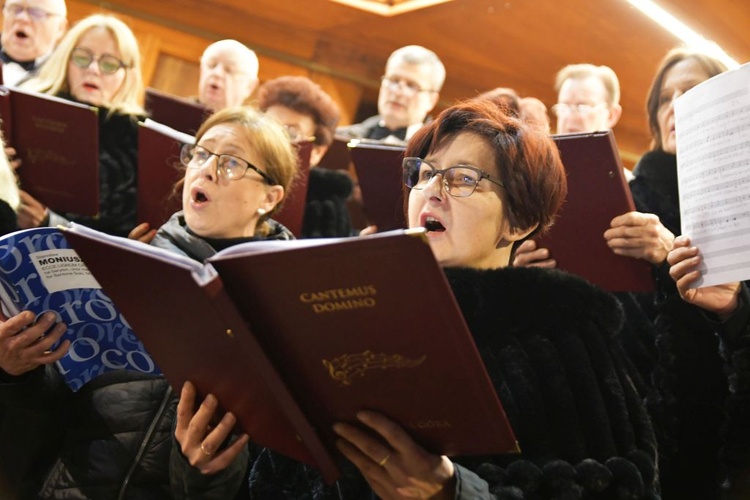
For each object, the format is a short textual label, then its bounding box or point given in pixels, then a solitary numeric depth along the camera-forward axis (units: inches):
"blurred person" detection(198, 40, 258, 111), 126.6
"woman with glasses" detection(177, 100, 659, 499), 51.3
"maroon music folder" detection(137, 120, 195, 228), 88.7
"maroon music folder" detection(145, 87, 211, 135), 107.2
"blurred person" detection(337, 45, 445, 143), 132.0
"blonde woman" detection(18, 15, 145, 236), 100.7
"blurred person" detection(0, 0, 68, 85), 117.6
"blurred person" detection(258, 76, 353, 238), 109.7
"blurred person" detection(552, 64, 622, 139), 116.3
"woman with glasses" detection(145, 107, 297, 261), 76.7
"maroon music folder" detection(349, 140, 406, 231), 85.8
